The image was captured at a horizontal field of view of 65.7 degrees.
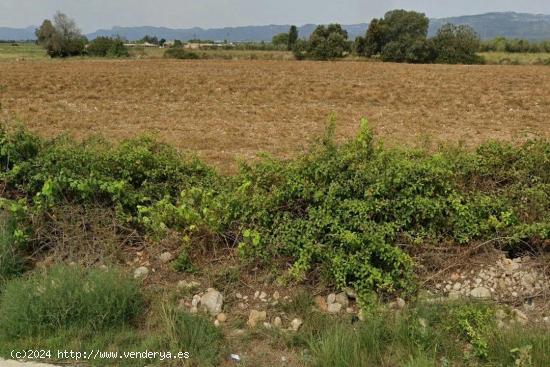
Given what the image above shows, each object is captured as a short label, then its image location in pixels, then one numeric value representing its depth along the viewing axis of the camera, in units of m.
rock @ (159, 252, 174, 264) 3.79
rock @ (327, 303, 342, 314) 3.23
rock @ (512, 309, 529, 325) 3.04
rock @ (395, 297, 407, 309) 3.20
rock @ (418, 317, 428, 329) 2.88
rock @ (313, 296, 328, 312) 3.26
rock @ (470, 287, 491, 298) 3.27
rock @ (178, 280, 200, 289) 3.51
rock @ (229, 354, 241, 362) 2.83
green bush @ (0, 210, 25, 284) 3.64
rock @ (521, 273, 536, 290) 3.32
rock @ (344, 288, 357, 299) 3.26
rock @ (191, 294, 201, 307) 3.36
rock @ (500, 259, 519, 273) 3.41
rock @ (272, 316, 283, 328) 3.15
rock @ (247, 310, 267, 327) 3.18
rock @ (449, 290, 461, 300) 3.24
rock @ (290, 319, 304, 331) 3.10
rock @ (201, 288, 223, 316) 3.30
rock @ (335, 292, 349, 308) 3.27
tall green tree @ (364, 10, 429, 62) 52.75
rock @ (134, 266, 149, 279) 3.62
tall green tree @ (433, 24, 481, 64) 50.41
